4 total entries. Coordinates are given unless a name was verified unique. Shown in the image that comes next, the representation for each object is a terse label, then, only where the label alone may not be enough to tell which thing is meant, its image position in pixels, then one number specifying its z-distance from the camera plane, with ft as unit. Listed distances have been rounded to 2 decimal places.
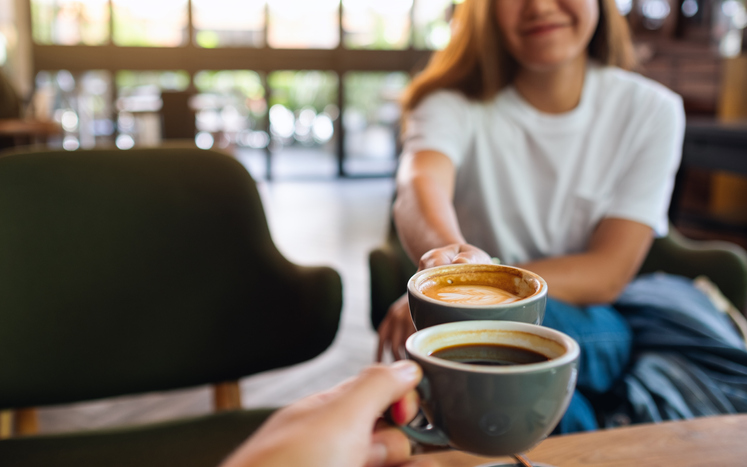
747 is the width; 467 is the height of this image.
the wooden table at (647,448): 2.16
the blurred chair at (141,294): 3.83
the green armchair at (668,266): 4.90
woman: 4.32
